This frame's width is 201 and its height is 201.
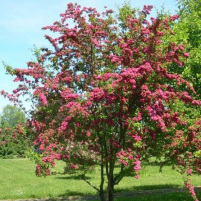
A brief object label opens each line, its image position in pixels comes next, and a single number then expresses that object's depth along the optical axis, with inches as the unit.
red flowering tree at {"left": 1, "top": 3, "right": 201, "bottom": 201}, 329.1
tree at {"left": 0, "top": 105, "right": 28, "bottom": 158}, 397.6
